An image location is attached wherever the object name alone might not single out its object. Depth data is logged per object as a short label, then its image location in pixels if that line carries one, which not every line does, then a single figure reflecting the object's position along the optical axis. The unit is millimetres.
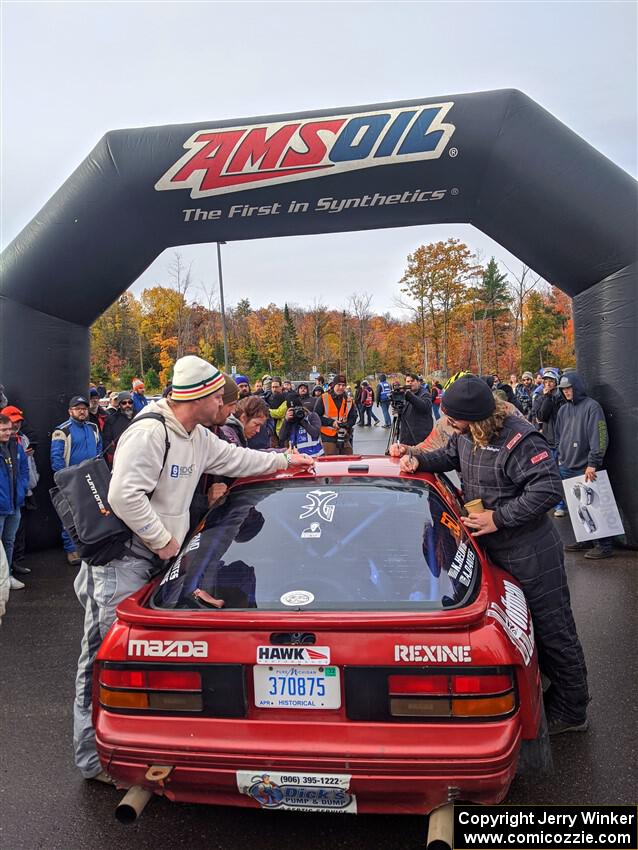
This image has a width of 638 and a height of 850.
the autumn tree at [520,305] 38875
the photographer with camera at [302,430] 7828
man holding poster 6273
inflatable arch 5980
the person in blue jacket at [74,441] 6707
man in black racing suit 2934
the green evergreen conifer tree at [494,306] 50812
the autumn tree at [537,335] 43438
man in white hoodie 2641
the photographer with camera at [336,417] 10188
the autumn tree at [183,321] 43000
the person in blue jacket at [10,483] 5613
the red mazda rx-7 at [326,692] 2031
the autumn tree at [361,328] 59675
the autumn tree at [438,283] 46806
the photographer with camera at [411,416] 9188
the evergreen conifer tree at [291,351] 59188
